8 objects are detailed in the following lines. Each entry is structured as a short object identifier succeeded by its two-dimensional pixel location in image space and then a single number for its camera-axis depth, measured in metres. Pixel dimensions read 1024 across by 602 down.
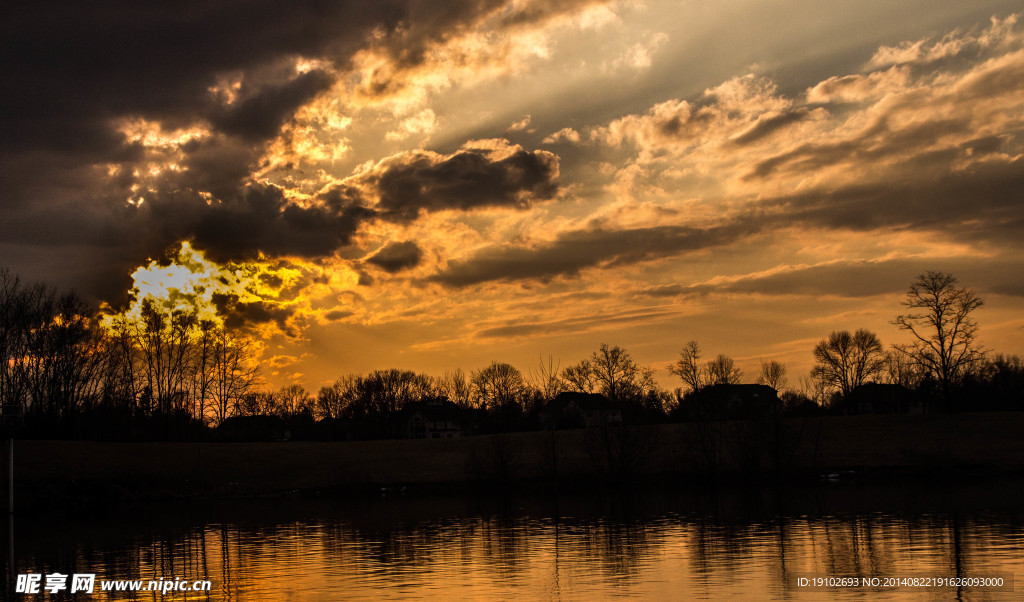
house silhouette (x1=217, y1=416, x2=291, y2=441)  174.40
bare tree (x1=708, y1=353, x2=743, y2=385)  119.22
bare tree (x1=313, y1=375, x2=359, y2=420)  195.00
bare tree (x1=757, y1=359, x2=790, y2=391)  161.76
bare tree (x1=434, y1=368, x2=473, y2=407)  195.38
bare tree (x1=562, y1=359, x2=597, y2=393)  150.10
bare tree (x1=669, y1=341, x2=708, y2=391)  124.88
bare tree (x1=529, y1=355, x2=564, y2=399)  101.88
